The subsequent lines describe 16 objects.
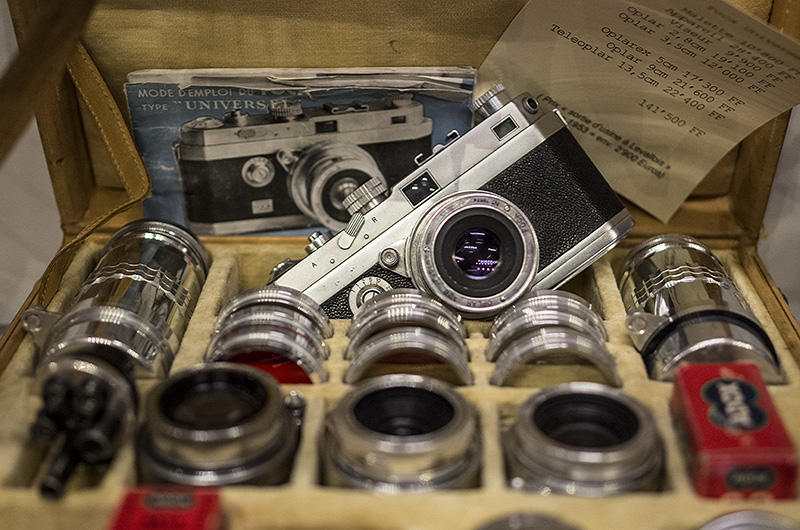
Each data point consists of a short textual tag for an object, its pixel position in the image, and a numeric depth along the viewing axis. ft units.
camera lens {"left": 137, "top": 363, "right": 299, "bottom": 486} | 1.50
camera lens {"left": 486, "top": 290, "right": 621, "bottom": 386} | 1.65
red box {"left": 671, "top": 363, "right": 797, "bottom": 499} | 1.49
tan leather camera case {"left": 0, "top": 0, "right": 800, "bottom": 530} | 1.50
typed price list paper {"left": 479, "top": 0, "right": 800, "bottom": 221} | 1.74
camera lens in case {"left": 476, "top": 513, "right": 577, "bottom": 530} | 1.47
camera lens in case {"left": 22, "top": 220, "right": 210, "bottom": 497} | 1.49
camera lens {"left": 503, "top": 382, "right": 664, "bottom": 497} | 1.49
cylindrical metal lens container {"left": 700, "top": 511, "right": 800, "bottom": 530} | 1.48
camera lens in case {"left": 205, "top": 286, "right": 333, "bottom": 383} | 1.66
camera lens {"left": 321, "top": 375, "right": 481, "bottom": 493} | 1.50
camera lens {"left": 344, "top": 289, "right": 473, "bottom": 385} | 1.65
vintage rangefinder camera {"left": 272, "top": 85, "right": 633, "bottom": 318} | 1.79
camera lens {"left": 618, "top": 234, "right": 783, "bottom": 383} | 1.65
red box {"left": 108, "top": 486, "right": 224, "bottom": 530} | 1.46
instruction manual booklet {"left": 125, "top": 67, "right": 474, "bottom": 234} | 1.92
